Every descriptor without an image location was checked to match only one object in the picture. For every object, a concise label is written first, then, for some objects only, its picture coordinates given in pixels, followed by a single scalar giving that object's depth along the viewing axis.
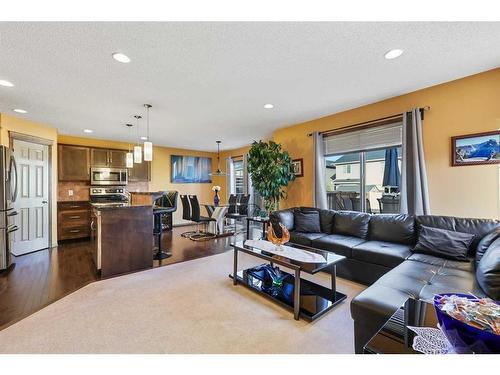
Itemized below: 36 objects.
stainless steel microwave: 5.48
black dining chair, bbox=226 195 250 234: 6.27
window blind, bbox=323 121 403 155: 3.35
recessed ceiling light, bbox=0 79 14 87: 2.63
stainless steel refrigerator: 3.25
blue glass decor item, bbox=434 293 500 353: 0.69
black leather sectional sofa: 1.59
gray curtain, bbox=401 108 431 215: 2.98
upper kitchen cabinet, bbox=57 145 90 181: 5.07
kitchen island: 3.09
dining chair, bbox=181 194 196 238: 5.58
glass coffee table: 2.13
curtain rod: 3.02
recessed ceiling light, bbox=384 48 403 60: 2.11
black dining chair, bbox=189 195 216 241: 5.30
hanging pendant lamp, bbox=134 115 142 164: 3.69
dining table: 5.55
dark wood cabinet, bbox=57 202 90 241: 4.88
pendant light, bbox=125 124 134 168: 4.04
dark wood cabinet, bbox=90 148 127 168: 5.53
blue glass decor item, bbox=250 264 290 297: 2.52
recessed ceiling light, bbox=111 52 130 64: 2.10
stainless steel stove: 5.49
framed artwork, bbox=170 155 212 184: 7.26
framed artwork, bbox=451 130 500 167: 2.53
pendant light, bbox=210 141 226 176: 7.05
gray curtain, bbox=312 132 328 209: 4.15
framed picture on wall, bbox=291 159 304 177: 4.62
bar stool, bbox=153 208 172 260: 3.89
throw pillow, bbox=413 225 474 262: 2.35
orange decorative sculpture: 2.64
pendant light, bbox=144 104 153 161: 3.40
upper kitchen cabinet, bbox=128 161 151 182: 6.18
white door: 3.93
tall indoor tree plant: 4.45
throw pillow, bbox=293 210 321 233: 3.75
